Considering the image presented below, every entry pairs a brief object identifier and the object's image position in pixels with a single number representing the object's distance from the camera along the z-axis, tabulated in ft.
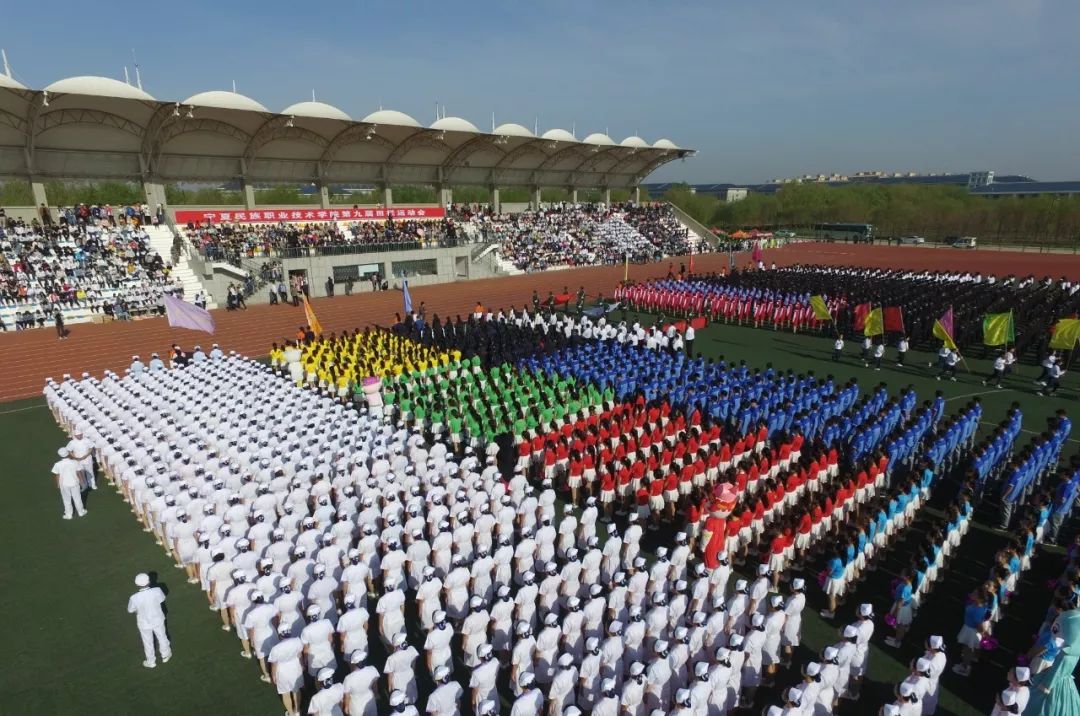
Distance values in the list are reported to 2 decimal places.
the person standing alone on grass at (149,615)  22.08
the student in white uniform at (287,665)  19.57
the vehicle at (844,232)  213.87
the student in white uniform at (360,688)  18.25
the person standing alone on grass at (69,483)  33.12
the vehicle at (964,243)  185.47
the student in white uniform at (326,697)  17.88
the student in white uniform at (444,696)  17.74
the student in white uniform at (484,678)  18.83
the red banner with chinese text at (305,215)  111.34
